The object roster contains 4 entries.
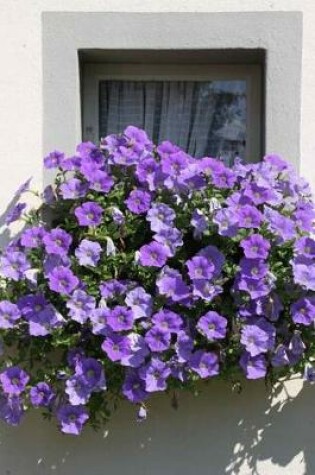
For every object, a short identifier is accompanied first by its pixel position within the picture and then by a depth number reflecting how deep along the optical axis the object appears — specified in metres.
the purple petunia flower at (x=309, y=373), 3.10
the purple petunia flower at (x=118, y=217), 3.06
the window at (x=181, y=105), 3.65
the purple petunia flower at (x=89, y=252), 3.00
